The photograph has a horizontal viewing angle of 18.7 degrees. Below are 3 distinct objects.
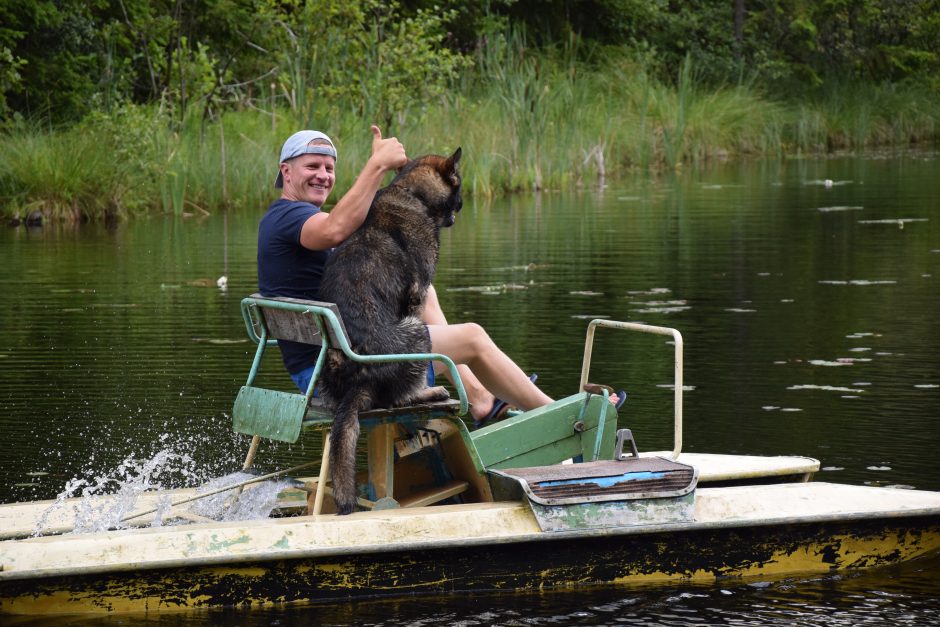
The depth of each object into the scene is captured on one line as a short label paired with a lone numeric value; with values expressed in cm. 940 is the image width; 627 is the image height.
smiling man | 1149
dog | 1117
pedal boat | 1030
